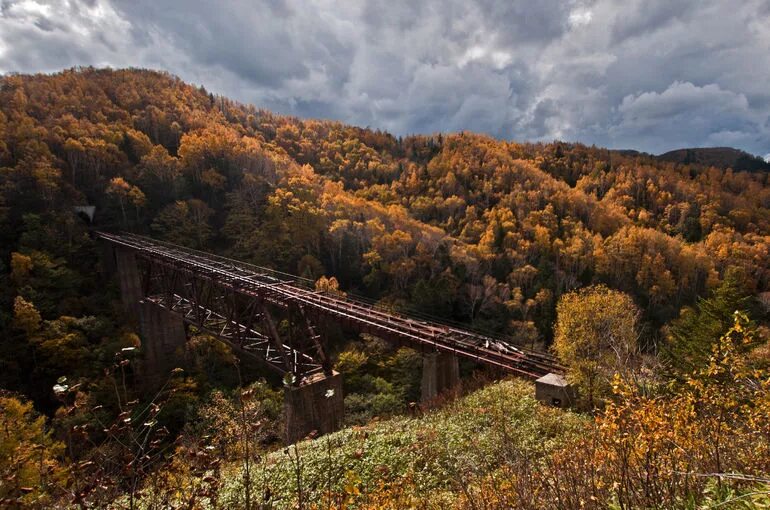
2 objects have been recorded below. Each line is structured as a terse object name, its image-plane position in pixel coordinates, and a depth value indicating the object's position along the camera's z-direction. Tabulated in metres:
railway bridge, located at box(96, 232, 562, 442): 20.45
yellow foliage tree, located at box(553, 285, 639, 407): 15.96
